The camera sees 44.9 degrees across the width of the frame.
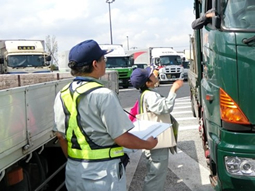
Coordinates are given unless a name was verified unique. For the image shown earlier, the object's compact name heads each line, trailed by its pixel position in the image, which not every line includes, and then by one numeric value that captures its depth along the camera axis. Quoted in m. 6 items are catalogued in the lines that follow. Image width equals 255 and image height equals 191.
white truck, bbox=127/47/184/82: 25.67
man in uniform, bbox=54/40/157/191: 2.19
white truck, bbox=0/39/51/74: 17.58
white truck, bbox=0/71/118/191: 2.40
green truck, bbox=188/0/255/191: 2.68
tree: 45.27
